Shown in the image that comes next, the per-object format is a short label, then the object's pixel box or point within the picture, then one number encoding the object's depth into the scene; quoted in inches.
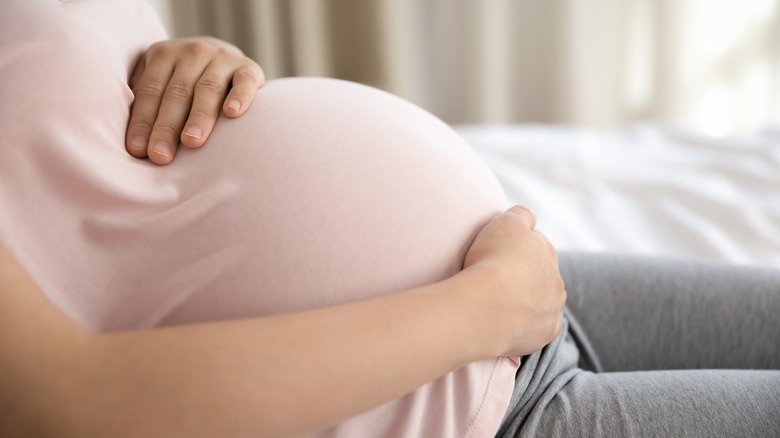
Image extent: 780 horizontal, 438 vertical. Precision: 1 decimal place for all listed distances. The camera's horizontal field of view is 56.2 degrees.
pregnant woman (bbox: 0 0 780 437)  19.8
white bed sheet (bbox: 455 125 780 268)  48.0
